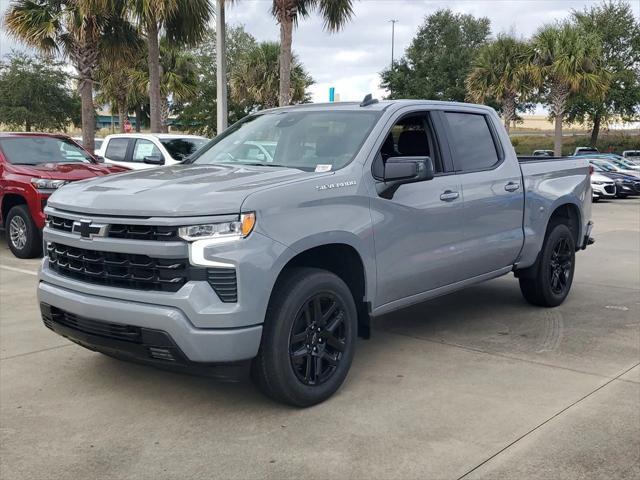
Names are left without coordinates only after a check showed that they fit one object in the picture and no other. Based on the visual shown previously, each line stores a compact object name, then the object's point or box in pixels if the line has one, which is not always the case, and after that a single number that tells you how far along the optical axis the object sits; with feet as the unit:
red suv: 30.42
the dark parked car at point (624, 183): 77.92
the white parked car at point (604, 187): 75.13
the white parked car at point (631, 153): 124.62
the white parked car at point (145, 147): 40.19
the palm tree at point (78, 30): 55.93
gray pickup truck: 12.26
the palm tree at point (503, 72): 99.66
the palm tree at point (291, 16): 58.03
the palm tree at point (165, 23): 52.26
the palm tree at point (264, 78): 98.94
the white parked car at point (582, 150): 114.34
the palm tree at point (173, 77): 100.73
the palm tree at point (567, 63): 95.91
